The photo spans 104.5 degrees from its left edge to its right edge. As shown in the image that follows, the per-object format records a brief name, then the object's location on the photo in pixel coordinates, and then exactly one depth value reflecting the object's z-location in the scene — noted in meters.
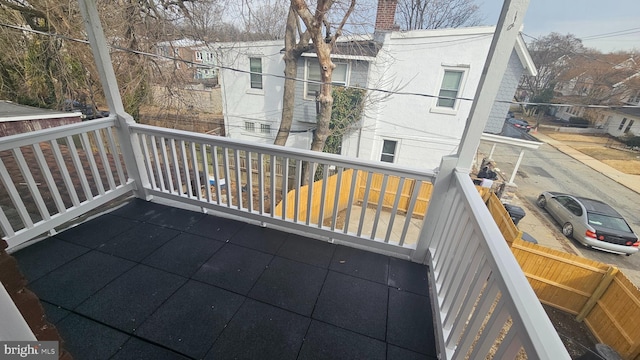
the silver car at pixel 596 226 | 5.52
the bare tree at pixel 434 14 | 7.05
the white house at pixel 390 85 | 6.01
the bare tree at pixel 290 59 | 6.35
